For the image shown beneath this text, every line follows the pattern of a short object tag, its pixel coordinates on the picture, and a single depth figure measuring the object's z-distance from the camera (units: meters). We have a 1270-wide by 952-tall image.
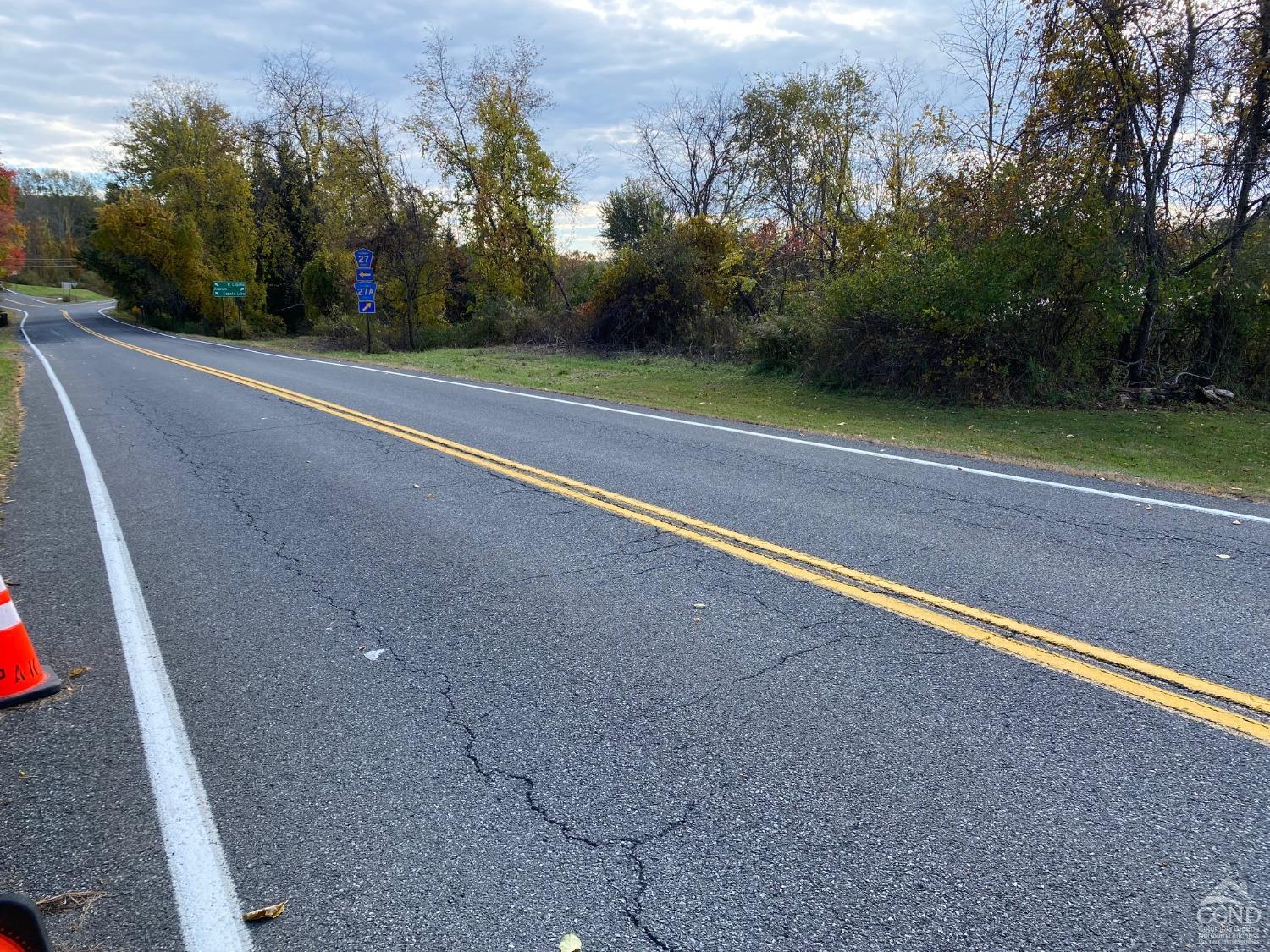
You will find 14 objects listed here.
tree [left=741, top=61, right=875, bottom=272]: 23.48
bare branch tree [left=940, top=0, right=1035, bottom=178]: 14.69
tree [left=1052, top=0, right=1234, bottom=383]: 13.09
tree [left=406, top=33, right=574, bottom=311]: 33.47
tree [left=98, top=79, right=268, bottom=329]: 45.50
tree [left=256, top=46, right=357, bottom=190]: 43.25
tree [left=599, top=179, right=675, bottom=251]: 35.72
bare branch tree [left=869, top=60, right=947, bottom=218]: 16.75
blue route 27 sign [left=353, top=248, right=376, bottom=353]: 28.16
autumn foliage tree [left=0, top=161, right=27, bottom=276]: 38.34
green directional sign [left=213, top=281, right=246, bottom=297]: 42.25
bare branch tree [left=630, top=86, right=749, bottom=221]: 27.38
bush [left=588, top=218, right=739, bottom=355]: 23.73
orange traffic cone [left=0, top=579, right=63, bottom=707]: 3.67
